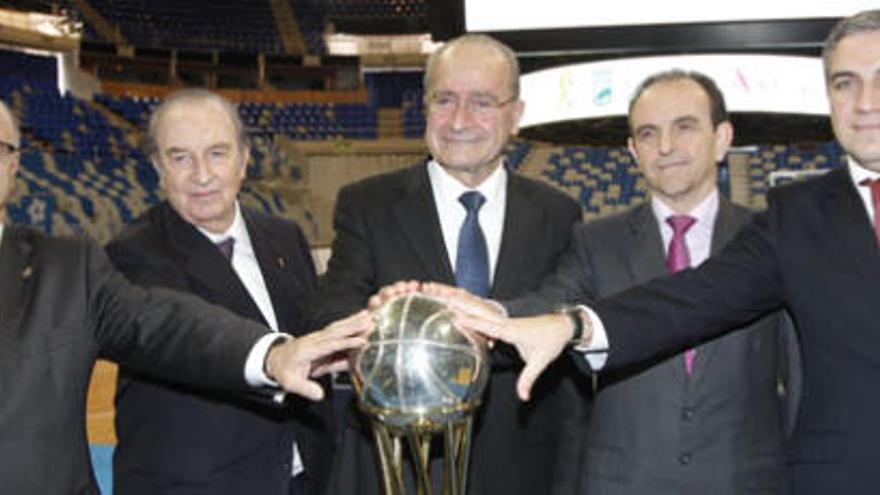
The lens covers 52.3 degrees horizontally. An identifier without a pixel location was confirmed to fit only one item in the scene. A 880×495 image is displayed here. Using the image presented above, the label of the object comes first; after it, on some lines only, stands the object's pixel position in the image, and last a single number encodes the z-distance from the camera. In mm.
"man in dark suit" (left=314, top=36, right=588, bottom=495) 2174
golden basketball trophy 1557
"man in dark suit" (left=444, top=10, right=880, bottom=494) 1734
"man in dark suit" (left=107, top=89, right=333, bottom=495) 2113
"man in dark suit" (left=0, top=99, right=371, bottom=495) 1748
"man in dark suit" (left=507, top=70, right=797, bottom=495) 2000
